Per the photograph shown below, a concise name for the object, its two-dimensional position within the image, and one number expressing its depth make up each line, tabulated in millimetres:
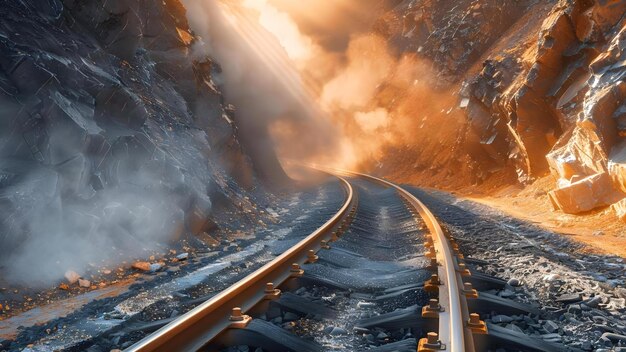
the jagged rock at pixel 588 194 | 9758
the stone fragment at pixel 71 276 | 4922
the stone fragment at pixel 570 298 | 4059
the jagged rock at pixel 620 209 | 8781
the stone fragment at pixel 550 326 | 3419
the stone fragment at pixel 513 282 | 4707
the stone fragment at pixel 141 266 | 5719
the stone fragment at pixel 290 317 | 3584
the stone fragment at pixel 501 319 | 3537
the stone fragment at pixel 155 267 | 5723
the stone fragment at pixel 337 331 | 3319
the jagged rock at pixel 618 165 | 8977
